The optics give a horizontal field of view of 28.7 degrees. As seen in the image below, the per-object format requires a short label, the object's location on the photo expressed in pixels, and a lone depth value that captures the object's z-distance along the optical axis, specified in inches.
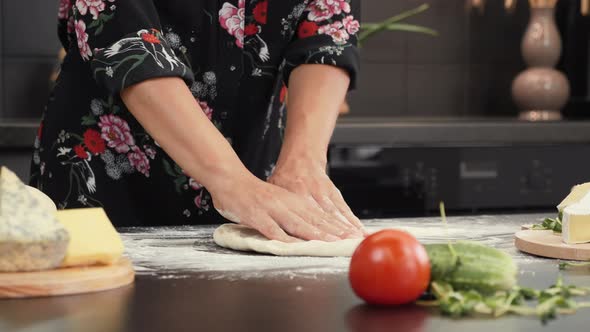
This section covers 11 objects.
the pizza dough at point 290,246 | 52.2
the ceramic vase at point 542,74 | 122.3
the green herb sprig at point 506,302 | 38.3
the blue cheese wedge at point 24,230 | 41.5
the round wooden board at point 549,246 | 50.7
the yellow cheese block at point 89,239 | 43.4
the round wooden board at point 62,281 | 41.4
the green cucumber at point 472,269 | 40.2
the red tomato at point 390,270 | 39.1
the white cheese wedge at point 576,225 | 51.7
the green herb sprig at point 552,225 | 55.2
